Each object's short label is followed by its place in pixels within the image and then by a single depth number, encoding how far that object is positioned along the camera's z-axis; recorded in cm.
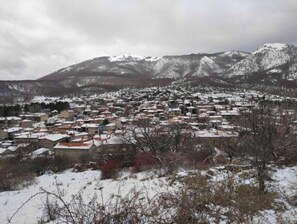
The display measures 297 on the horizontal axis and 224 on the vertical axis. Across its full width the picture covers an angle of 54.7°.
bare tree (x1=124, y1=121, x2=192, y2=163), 1605
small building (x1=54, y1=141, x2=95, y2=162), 2448
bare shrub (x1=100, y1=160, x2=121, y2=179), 1239
